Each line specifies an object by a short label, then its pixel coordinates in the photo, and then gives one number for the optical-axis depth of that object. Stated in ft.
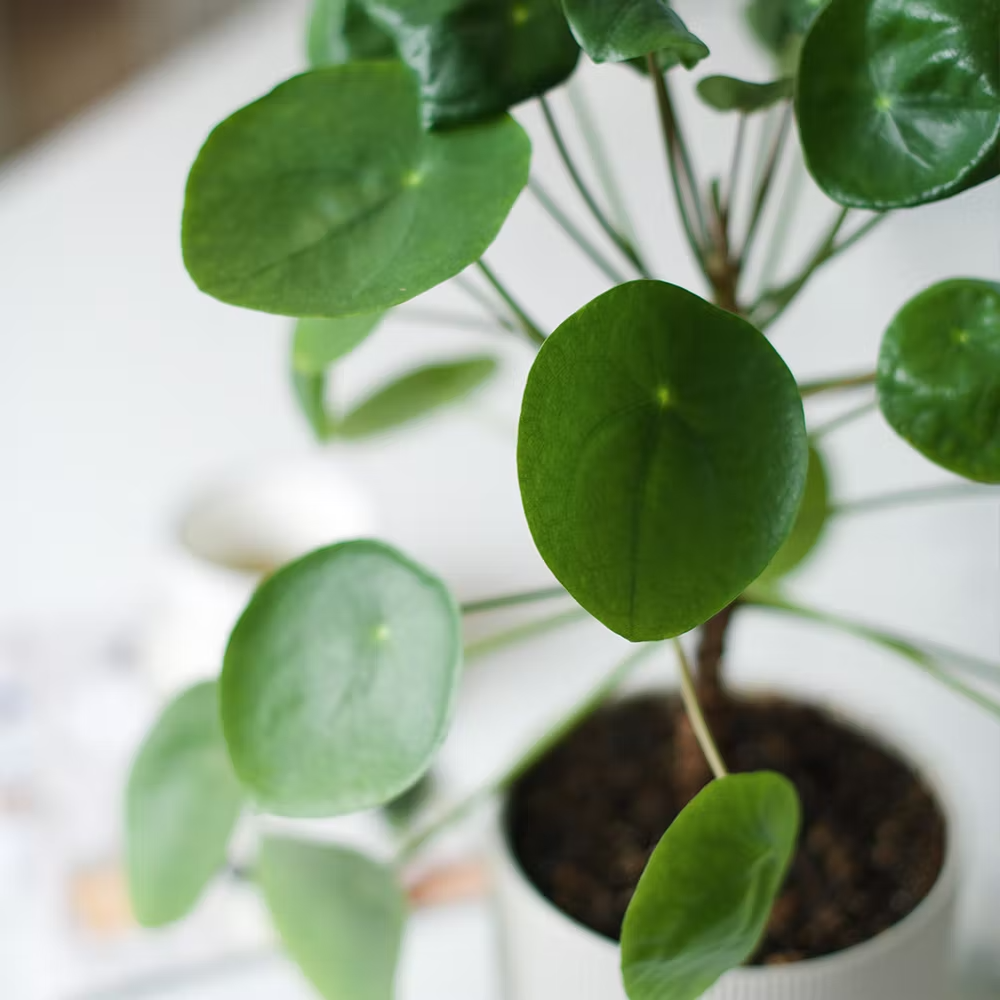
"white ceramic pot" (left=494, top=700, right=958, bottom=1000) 1.58
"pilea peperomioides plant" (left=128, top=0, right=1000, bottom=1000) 1.10
